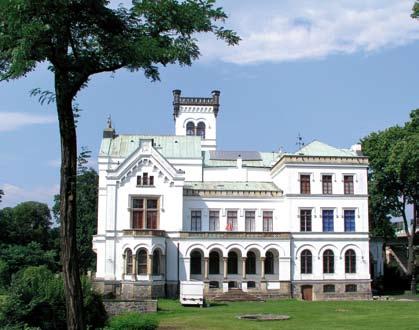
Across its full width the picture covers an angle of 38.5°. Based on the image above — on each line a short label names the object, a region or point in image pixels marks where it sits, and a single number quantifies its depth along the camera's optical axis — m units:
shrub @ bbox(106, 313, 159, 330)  20.62
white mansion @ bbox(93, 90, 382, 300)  50.59
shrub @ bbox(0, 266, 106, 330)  18.77
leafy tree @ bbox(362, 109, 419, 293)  56.95
